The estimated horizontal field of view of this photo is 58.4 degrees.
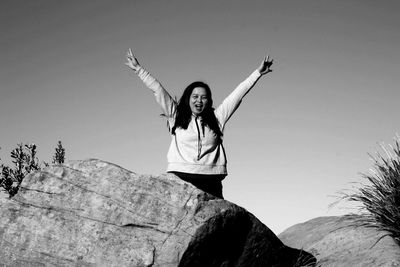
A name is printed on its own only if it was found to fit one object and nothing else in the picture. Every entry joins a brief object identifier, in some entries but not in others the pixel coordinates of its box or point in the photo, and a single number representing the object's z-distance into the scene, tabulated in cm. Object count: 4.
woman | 461
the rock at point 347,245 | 453
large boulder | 382
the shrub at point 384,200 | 472
